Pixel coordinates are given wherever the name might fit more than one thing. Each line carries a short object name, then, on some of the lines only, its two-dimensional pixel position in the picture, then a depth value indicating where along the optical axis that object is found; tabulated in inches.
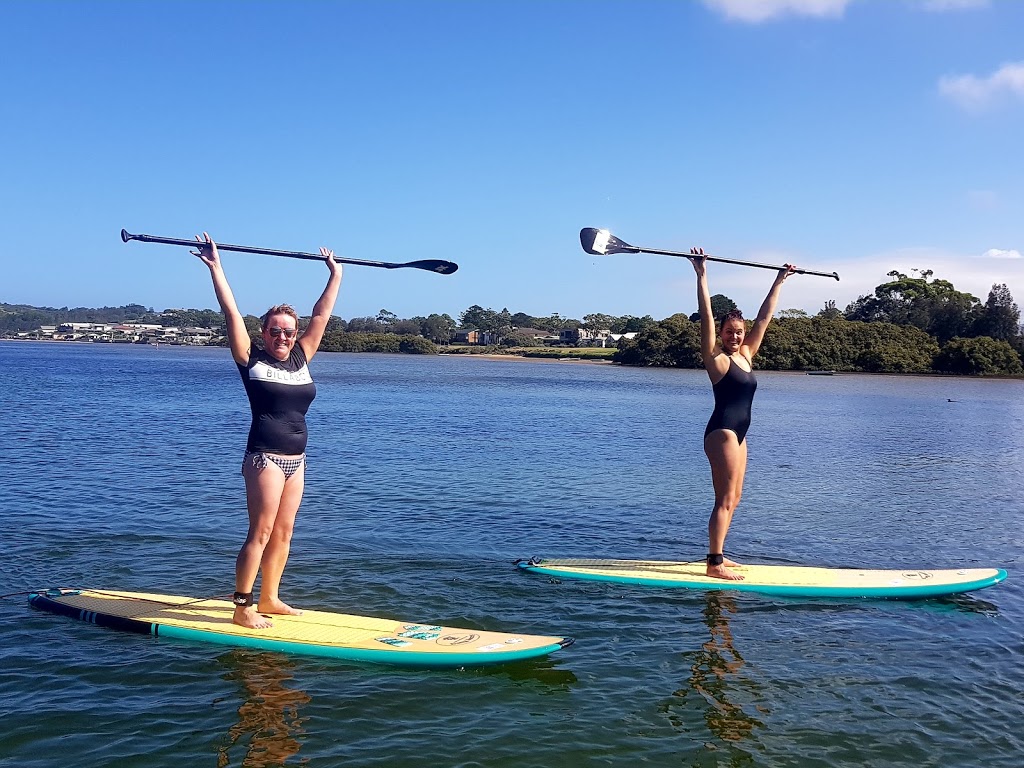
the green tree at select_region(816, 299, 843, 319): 5558.1
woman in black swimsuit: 374.9
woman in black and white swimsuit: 288.8
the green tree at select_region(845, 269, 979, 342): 4734.3
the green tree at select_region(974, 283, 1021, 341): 4429.1
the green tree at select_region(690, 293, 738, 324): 5417.3
